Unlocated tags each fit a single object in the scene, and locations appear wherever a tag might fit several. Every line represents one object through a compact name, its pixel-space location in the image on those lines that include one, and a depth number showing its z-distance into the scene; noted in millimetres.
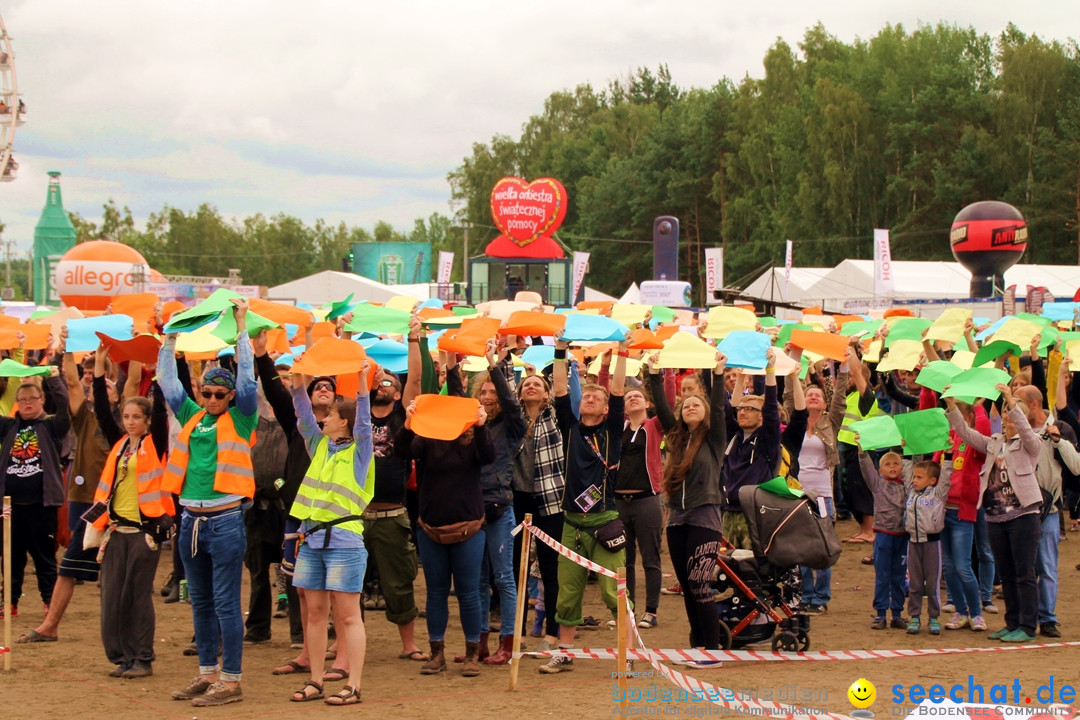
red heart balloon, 44344
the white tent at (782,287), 39500
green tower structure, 57878
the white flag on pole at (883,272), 34344
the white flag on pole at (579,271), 43375
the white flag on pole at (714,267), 41188
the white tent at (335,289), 45641
